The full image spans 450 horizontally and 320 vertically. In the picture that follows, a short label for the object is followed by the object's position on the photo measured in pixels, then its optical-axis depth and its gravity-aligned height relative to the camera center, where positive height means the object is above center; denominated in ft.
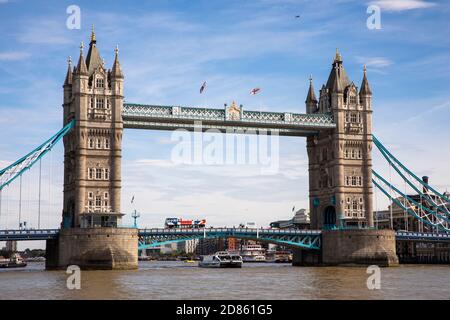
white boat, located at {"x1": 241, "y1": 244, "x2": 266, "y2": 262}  627.46 -13.68
